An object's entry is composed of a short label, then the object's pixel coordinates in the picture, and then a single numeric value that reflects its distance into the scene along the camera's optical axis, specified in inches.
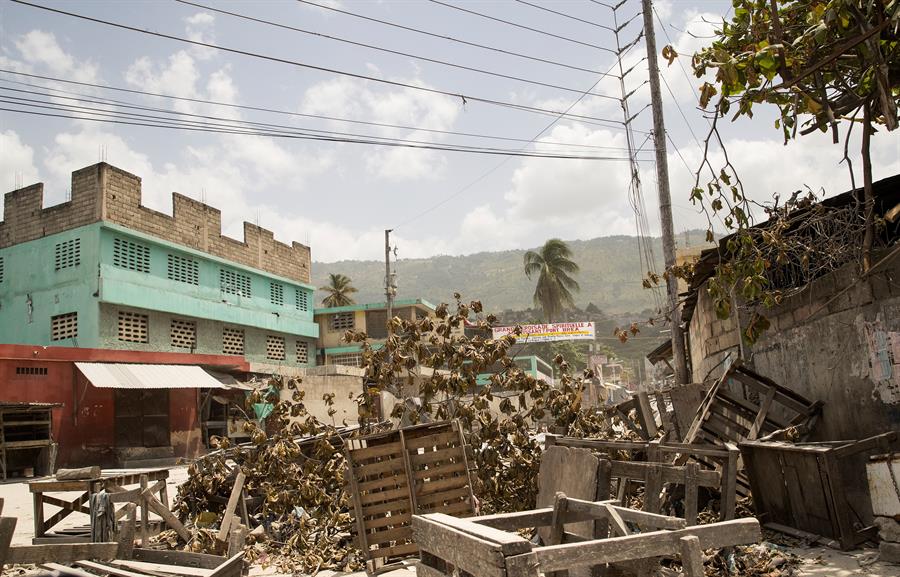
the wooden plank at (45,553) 178.4
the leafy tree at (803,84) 243.1
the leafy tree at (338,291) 2330.2
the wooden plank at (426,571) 130.6
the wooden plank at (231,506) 323.3
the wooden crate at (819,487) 256.4
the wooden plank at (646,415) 413.7
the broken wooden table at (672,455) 267.0
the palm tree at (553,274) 2314.2
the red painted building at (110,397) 786.2
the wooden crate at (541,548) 99.5
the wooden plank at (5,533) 166.7
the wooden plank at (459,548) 100.9
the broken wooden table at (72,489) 335.0
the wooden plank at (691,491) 245.0
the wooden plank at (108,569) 192.1
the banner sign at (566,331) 1883.6
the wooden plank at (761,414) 333.1
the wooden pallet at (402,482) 300.5
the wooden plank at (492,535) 99.2
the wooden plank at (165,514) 314.0
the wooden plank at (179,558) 209.6
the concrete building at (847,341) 301.6
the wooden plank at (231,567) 177.2
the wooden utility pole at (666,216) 553.3
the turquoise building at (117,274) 1076.5
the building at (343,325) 1793.8
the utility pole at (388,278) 1353.1
